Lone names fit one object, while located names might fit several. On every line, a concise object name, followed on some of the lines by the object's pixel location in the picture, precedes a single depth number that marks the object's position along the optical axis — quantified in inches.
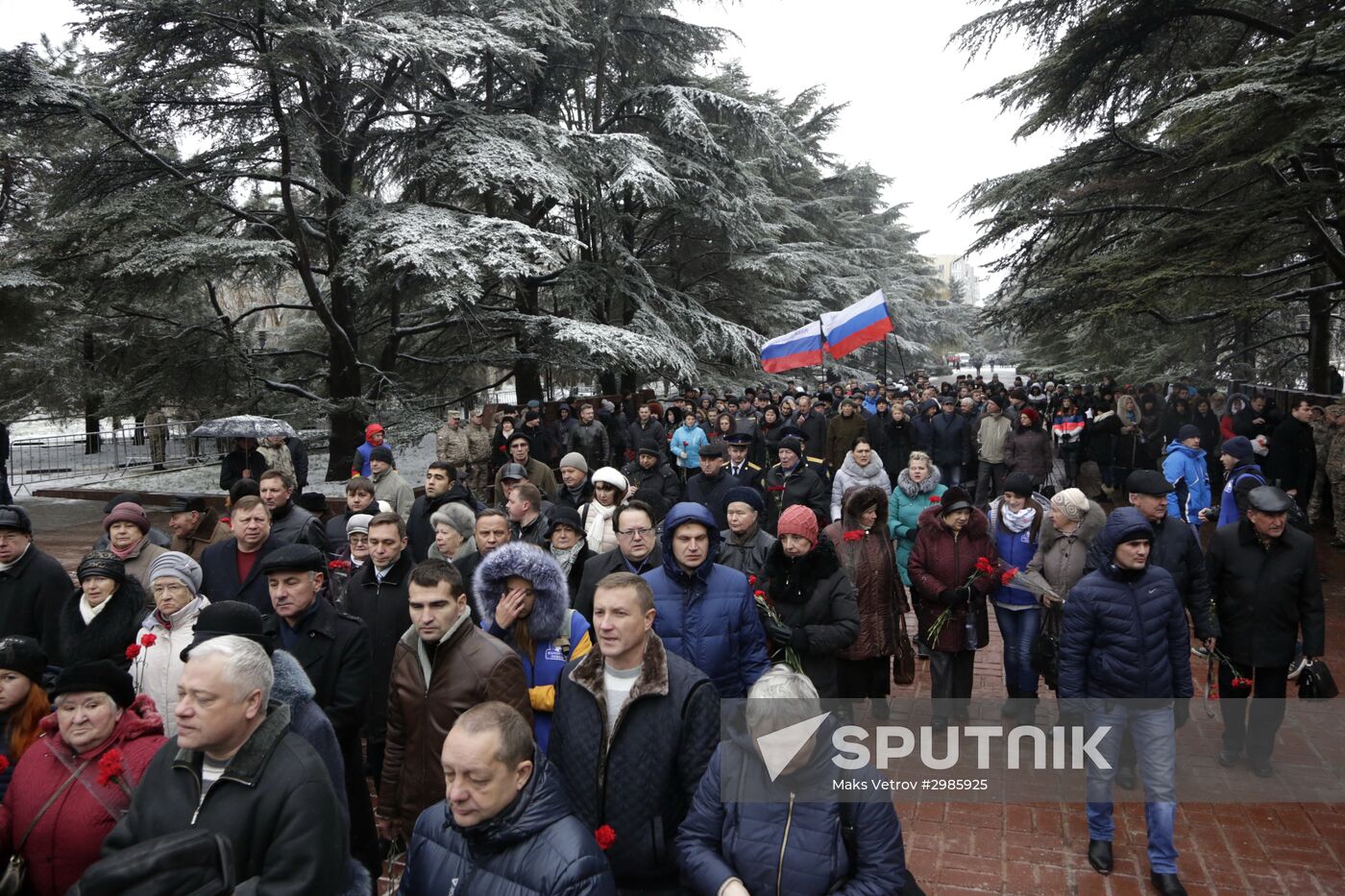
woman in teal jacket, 261.7
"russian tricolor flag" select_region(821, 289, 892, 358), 552.7
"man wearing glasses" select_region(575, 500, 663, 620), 195.8
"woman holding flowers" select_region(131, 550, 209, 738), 154.6
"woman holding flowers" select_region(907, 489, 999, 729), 219.8
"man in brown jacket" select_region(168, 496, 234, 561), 239.9
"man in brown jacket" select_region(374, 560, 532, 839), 133.2
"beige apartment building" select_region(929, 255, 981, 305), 5743.1
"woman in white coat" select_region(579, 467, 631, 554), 250.8
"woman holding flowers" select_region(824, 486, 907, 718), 213.0
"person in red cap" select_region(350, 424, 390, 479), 375.2
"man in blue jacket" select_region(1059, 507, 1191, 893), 164.4
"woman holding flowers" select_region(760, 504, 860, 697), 176.1
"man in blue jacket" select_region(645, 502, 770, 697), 156.9
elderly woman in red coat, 110.9
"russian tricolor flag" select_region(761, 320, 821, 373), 611.5
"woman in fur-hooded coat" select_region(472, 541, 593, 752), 147.5
